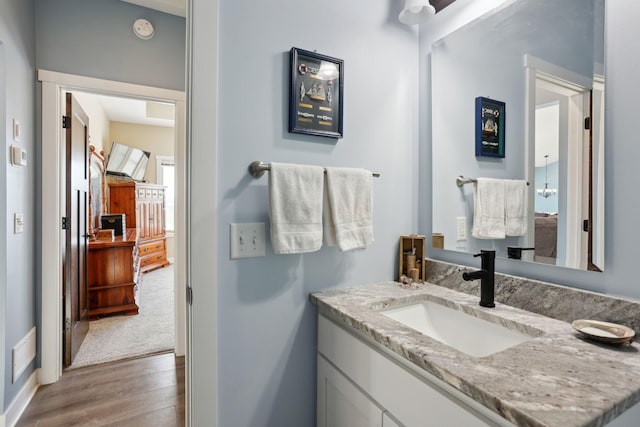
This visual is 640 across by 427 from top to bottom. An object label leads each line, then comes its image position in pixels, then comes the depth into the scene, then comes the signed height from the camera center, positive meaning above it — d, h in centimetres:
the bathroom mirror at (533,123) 99 +32
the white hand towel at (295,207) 112 +1
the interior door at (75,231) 237 -16
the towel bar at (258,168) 112 +15
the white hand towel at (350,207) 122 +1
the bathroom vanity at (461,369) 61 -36
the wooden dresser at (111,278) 332 -71
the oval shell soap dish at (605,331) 81 -32
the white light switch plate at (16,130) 180 +46
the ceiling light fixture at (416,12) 133 +84
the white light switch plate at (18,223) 181 -7
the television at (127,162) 557 +89
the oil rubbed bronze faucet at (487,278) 113 -24
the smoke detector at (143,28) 246 +141
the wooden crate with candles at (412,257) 148 -22
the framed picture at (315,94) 124 +47
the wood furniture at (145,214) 518 -6
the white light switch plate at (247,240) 115 -11
